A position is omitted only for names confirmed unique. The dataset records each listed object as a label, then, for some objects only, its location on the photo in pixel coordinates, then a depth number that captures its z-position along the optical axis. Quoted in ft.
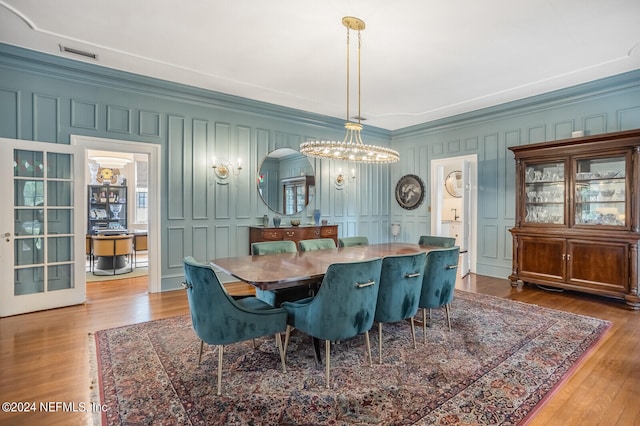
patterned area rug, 6.23
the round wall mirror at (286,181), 18.35
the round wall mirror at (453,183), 25.22
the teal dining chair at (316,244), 12.62
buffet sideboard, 16.90
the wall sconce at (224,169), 16.66
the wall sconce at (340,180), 21.69
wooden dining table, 7.34
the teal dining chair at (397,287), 8.48
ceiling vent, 11.82
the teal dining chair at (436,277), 9.74
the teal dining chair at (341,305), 7.19
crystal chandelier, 10.45
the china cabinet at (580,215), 13.12
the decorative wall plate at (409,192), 22.56
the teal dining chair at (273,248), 11.51
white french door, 11.76
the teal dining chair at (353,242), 13.76
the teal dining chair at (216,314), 6.85
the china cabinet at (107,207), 29.01
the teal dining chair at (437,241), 13.52
